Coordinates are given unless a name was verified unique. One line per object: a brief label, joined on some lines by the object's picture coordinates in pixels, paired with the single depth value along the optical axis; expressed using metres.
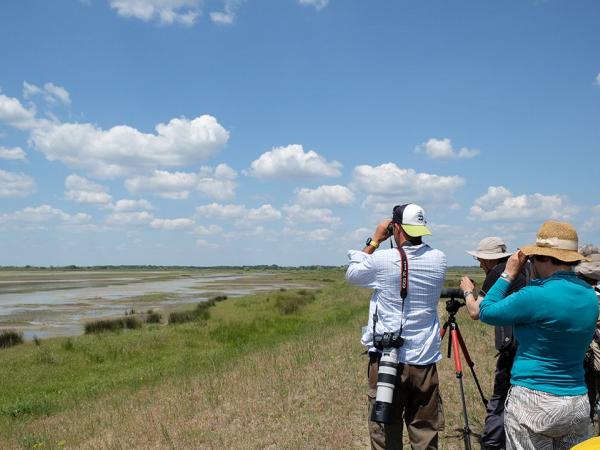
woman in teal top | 2.96
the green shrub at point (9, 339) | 21.43
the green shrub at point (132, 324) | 26.06
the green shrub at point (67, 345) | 19.75
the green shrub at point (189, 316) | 28.30
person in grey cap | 4.39
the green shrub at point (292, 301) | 31.66
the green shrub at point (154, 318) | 28.63
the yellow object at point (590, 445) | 2.06
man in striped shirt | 3.77
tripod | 4.65
